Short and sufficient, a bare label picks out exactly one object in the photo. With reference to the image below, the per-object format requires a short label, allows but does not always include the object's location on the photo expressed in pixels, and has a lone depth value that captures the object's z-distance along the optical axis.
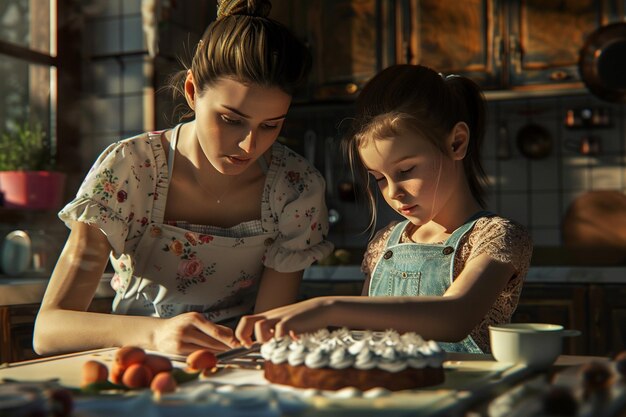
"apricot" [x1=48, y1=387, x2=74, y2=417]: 0.58
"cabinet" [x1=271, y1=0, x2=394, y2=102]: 2.99
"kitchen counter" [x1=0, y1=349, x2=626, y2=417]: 0.61
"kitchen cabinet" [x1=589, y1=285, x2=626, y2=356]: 2.22
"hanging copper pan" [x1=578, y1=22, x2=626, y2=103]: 2.66
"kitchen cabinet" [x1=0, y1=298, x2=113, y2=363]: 1.88
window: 2.55
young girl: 1.13
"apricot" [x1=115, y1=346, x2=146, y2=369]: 0.75
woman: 1.17
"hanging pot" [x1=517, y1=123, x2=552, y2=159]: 2.98
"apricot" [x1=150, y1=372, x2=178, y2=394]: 0.70
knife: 0.91
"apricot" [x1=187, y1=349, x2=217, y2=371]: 0.81
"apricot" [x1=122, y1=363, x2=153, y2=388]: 0.72
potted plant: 2.41
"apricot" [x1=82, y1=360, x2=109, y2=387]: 0.74
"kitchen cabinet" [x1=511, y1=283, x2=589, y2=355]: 2.26
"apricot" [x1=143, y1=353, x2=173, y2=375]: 0.78
